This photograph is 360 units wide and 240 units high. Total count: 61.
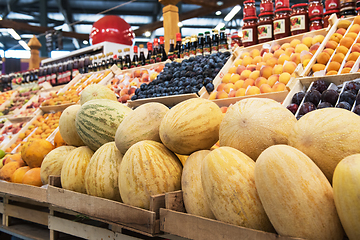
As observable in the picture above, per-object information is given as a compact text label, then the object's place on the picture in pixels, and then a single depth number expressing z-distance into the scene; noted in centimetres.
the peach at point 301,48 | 284
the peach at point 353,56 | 237
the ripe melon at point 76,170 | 152
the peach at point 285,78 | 258
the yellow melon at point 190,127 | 120
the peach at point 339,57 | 247
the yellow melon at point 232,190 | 87
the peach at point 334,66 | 242
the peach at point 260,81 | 275
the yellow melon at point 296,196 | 75
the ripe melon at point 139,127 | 134
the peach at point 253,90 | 264
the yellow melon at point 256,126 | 106
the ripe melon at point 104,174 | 133
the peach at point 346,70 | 227
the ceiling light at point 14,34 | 1012
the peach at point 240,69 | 312
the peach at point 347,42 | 259
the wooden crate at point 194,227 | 83
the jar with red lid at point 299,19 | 311
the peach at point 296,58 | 278
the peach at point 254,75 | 292
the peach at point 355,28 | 269
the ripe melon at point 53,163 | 186
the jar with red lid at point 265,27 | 335
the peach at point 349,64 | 232
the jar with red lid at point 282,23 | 322
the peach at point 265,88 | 258
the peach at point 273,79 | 266
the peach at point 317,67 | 251
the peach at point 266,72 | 284
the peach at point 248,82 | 283
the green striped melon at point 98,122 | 156
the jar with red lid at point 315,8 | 306
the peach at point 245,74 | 297
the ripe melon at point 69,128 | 185
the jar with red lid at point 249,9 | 354
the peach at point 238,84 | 292
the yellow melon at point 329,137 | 86
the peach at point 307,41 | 290
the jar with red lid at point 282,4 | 327
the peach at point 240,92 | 274
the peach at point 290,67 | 270
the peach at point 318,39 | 284
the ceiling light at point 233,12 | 1001
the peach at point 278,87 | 251
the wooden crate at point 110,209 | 109
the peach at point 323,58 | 255
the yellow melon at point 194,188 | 103
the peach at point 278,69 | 277
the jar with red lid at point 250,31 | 351
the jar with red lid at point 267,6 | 338
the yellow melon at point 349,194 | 69
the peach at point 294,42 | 302
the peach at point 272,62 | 293
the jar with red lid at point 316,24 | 309
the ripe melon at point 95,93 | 210
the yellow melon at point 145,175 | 115
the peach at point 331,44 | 269
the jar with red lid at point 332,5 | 316
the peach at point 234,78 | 303
